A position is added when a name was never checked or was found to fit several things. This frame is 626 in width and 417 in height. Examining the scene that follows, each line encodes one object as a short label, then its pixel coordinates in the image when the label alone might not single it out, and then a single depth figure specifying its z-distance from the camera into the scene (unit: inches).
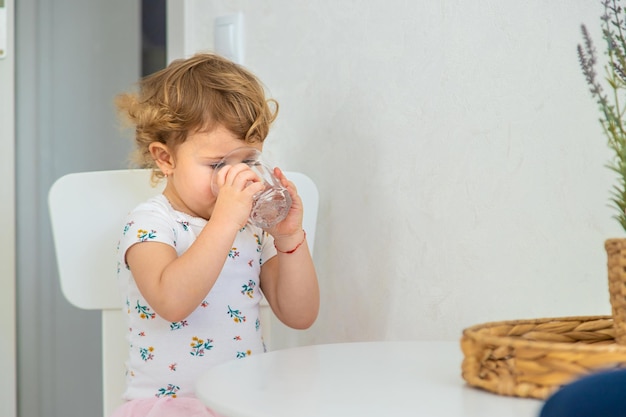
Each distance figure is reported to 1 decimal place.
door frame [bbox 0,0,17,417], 89.3
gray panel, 95.0
